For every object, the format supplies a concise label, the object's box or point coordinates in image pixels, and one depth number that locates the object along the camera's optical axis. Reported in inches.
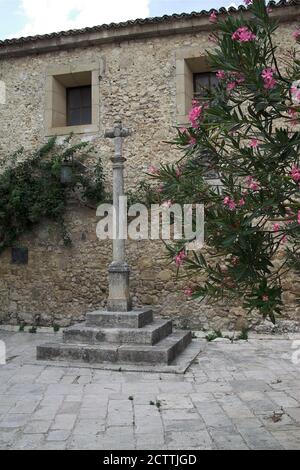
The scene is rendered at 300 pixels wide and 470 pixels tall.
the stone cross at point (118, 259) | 278.7
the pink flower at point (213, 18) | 111.8
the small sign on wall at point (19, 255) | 373.4
